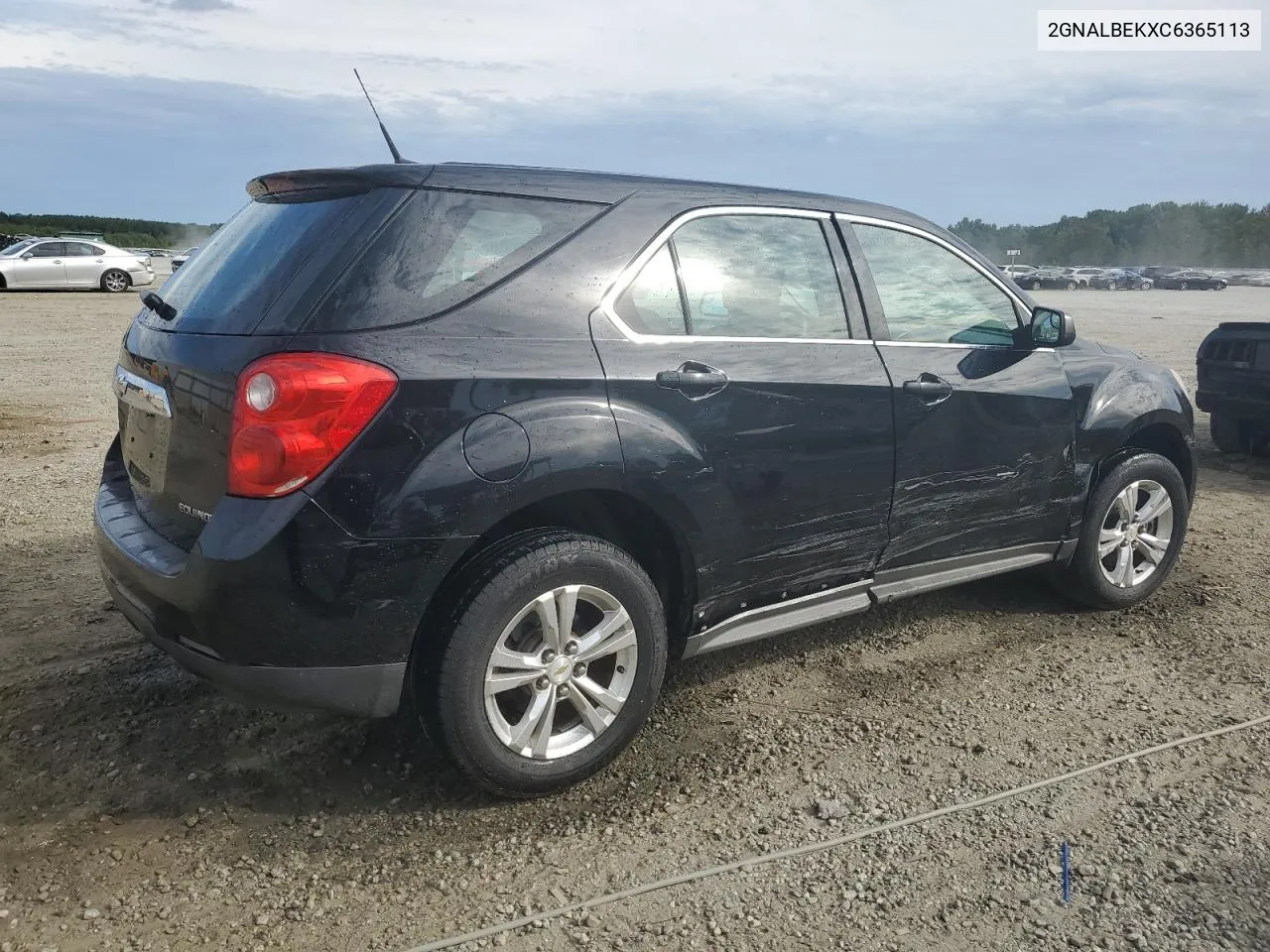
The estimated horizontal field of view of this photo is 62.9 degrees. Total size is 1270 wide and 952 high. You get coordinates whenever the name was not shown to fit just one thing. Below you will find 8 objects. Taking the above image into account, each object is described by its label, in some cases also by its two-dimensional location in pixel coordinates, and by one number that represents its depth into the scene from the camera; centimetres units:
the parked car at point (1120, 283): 6438
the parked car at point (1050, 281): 5997
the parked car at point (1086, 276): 6425
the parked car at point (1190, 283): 6525
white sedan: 2461
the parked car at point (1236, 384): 775
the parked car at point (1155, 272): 6848
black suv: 268
